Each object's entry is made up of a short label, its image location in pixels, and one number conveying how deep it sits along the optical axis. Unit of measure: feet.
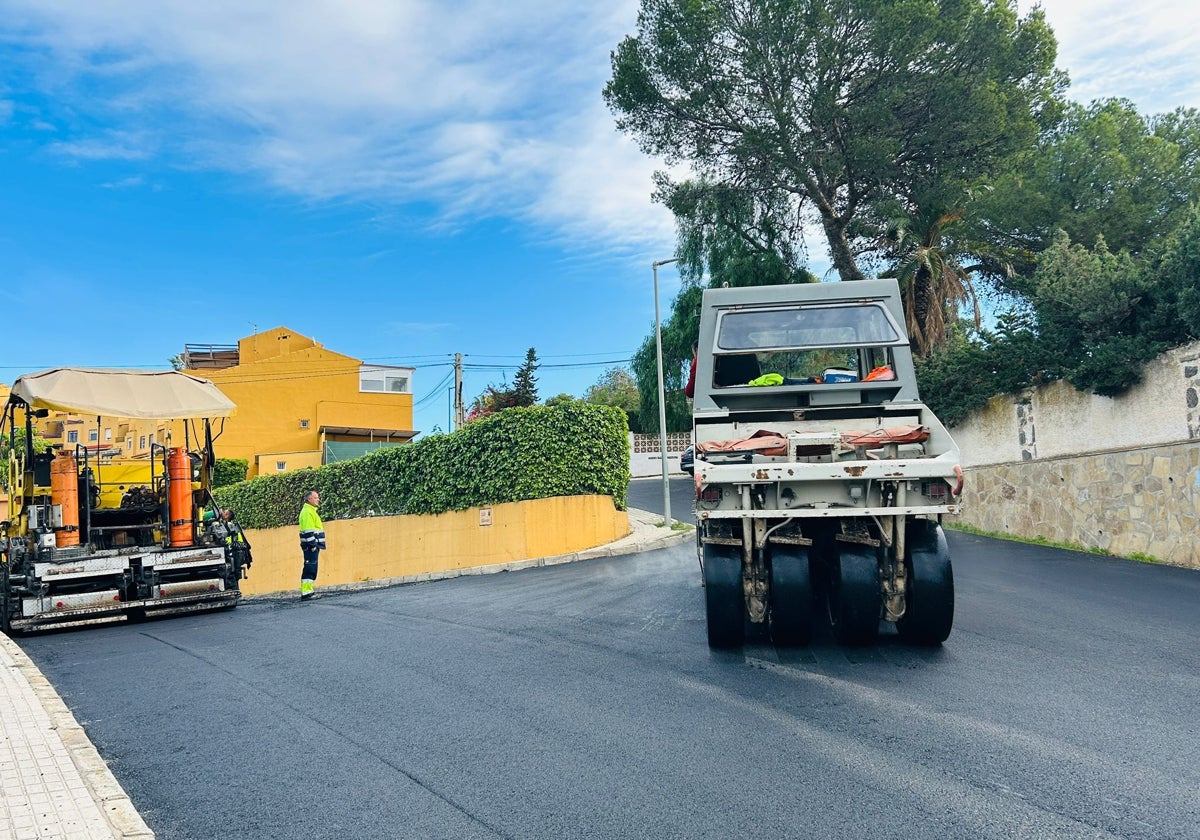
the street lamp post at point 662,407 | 70.89
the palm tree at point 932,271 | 81.15
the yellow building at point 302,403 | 152.15
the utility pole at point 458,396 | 130.15
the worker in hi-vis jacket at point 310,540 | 48.16
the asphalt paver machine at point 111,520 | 36.58
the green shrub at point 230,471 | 131.44
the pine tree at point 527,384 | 102.01
